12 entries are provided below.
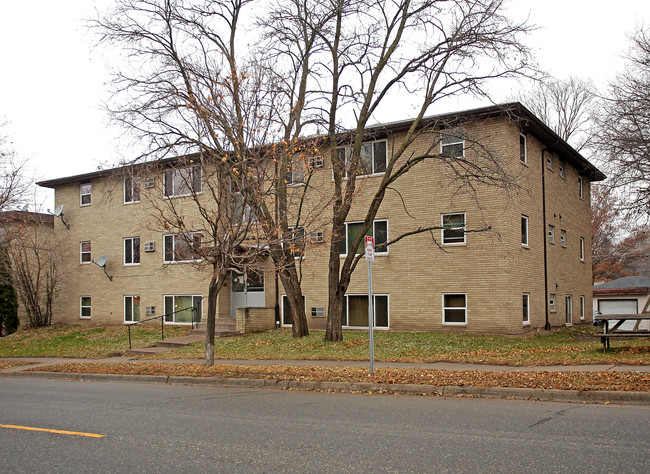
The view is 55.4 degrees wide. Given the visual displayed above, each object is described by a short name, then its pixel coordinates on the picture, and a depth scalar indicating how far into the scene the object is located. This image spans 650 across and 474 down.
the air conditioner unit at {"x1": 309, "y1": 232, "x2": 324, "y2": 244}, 15.75
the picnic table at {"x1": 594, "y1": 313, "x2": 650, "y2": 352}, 13.71
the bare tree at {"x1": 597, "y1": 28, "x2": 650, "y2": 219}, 18.75
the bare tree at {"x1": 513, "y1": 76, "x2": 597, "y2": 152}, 42.88
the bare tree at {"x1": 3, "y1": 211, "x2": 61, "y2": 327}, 29.92
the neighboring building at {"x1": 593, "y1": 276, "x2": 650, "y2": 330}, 29.69
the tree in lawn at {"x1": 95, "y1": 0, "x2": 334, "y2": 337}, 14.20
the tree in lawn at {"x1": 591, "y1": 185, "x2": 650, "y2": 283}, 45.06
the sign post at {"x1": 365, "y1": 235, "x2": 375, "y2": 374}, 11.80
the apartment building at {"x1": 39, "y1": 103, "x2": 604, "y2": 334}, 20.98
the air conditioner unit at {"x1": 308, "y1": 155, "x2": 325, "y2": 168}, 16.01
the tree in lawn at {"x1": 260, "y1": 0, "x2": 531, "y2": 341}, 17.34
